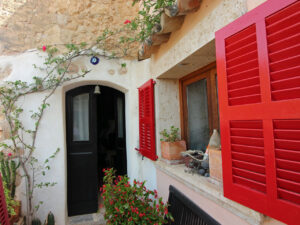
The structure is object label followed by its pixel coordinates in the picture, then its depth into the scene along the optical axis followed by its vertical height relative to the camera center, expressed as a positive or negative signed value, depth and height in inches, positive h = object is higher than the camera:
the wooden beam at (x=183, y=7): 67.0 +40.0
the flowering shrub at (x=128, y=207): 80.7 -34.1
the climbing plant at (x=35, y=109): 124.3 +14.8
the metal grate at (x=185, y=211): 70.0 -34.8
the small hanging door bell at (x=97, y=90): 148.0 +27.0
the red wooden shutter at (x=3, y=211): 63.3 -26.8
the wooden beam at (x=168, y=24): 81.4 +41.9
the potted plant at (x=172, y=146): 104.4 -11.6
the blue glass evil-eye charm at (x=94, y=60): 141.2 +47.0
